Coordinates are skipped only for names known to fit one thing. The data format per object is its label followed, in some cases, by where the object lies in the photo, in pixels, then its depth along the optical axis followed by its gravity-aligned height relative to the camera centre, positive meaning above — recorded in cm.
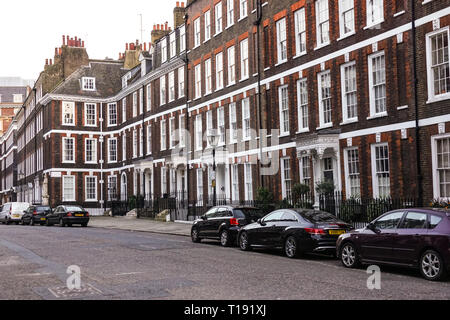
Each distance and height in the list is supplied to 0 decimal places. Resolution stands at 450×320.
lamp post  3241 +289
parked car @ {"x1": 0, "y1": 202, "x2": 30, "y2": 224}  4391 -170
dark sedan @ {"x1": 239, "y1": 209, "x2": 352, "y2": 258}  1558 -140
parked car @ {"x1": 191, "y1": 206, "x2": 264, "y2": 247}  2011 -134
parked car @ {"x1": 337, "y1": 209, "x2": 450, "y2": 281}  1140 -138
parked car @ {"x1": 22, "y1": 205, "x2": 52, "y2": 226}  4041 -177
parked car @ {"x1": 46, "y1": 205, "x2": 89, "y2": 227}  3641 -178
